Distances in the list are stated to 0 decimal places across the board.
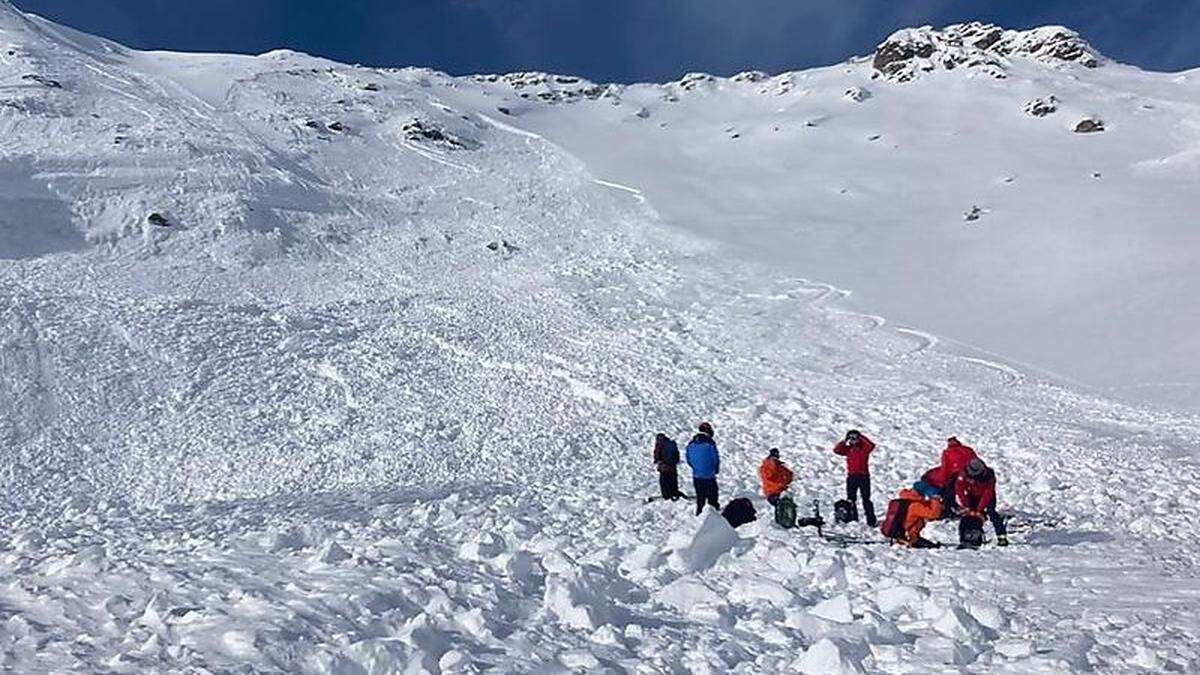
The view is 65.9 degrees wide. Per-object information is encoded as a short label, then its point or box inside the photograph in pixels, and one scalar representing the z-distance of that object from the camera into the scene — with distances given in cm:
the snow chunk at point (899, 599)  759
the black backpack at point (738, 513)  1138
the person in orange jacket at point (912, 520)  1026
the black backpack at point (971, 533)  1012
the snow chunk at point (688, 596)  779
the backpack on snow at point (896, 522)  1061
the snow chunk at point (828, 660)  627
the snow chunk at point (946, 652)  653
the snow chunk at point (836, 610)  726
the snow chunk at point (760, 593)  788
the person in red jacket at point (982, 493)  1045
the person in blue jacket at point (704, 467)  1235
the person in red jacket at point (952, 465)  1138
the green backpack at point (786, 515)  1140
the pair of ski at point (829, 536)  1052
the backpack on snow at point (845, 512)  1196
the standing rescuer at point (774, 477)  1202
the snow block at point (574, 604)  716
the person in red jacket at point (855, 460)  1229
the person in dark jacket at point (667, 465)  1304
